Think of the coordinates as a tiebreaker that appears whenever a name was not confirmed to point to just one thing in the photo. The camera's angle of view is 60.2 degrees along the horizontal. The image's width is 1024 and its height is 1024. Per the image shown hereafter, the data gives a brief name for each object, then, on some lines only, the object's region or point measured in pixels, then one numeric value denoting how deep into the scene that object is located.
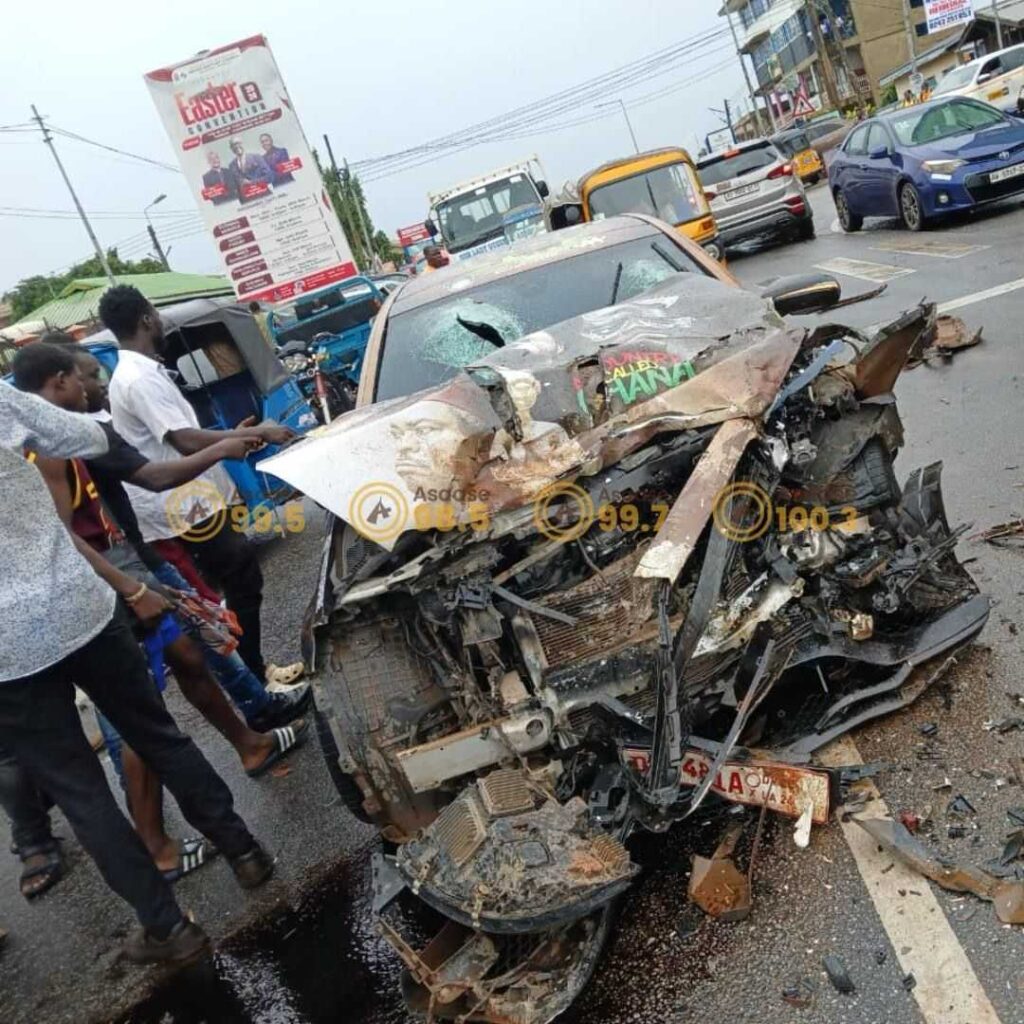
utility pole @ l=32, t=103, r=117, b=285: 27.72
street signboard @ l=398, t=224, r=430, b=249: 40.11
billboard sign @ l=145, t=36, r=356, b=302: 10.41
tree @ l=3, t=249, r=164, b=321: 42.81
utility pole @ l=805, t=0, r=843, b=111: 45.25
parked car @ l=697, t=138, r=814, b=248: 13.50
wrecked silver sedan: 2.28
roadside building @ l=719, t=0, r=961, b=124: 45.78
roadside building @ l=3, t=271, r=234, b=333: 24.17
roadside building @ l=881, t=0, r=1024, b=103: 34.81
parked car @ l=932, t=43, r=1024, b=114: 17.55
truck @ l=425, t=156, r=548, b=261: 17.20
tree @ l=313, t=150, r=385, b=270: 49.88
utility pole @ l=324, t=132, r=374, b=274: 48.19
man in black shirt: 3.28
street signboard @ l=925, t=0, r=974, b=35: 25.44
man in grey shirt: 2.58
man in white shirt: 3.77
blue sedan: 10.34
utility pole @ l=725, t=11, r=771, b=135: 56.11
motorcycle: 7.22
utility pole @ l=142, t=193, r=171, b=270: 46.69
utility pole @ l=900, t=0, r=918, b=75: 30.47
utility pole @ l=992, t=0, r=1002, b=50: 29.57
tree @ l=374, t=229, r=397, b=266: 55.49
